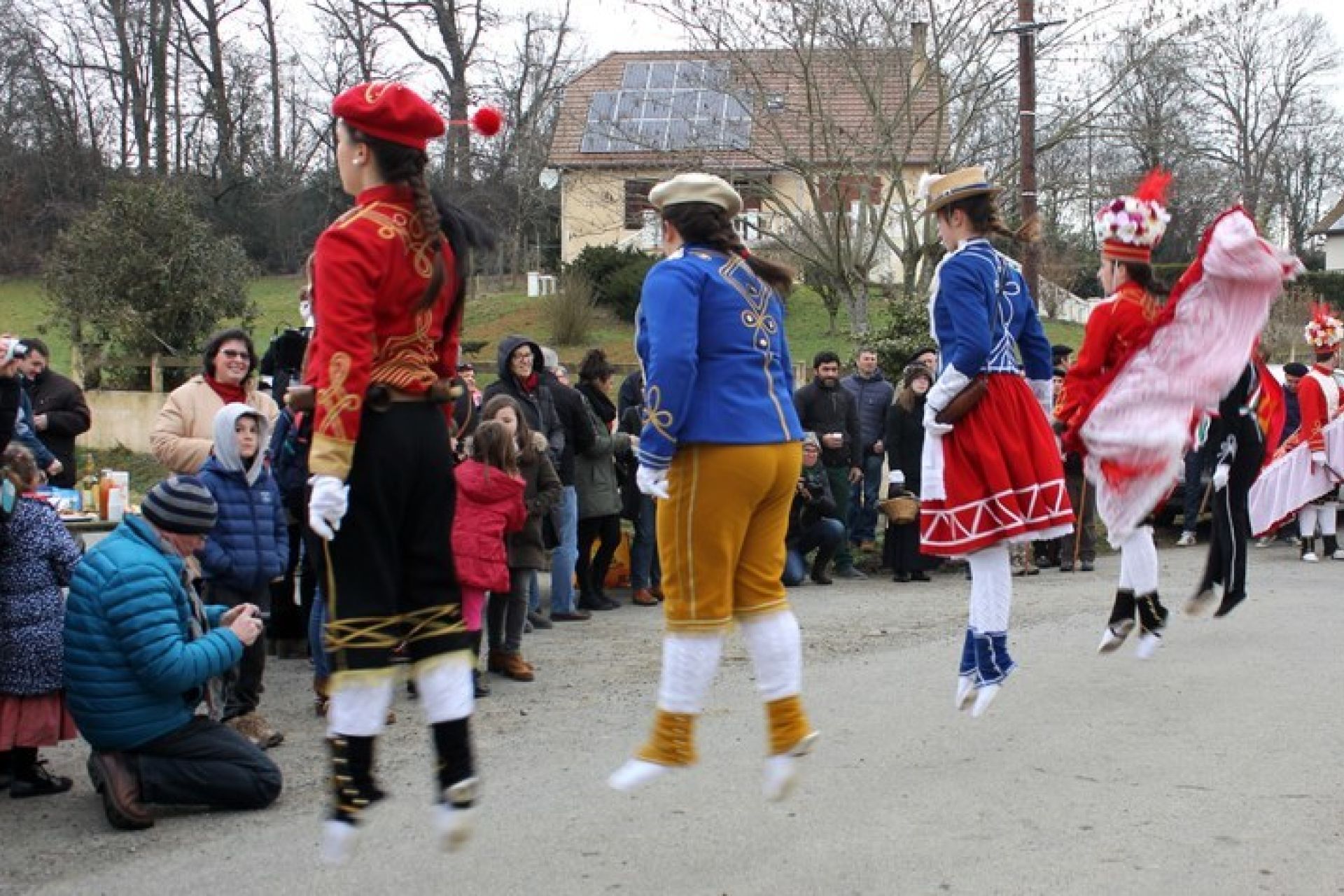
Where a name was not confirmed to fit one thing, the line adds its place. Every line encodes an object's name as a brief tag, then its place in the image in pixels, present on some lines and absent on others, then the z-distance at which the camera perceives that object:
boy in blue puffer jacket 7.34
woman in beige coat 8.01
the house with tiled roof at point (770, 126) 22.03
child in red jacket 8.21
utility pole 18.89
